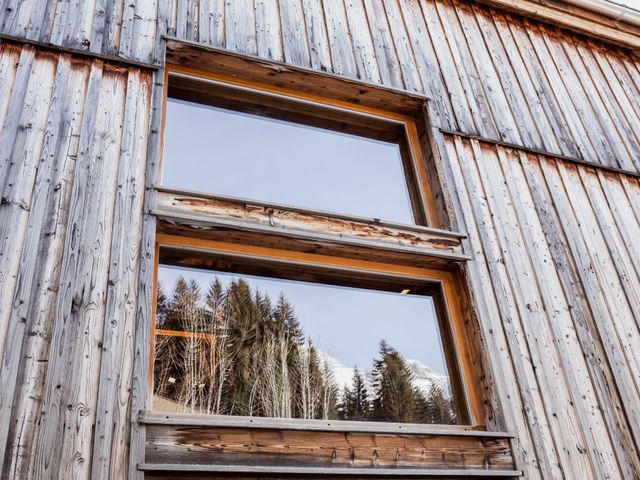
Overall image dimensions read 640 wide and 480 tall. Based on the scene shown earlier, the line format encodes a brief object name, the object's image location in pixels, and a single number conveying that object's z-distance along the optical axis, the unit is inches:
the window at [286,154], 147.7
